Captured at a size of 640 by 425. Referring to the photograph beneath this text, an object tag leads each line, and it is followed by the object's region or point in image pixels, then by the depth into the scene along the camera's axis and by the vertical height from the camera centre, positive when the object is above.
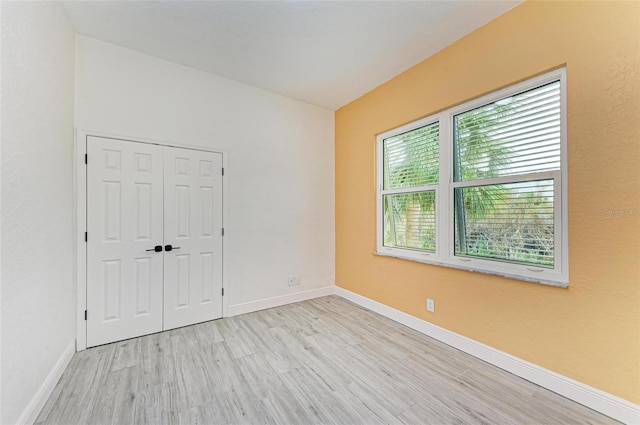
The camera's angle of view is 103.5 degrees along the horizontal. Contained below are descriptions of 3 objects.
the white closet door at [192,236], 2.76 -0.28
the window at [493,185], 1.88 +0.25
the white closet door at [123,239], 2.40 -0.27
